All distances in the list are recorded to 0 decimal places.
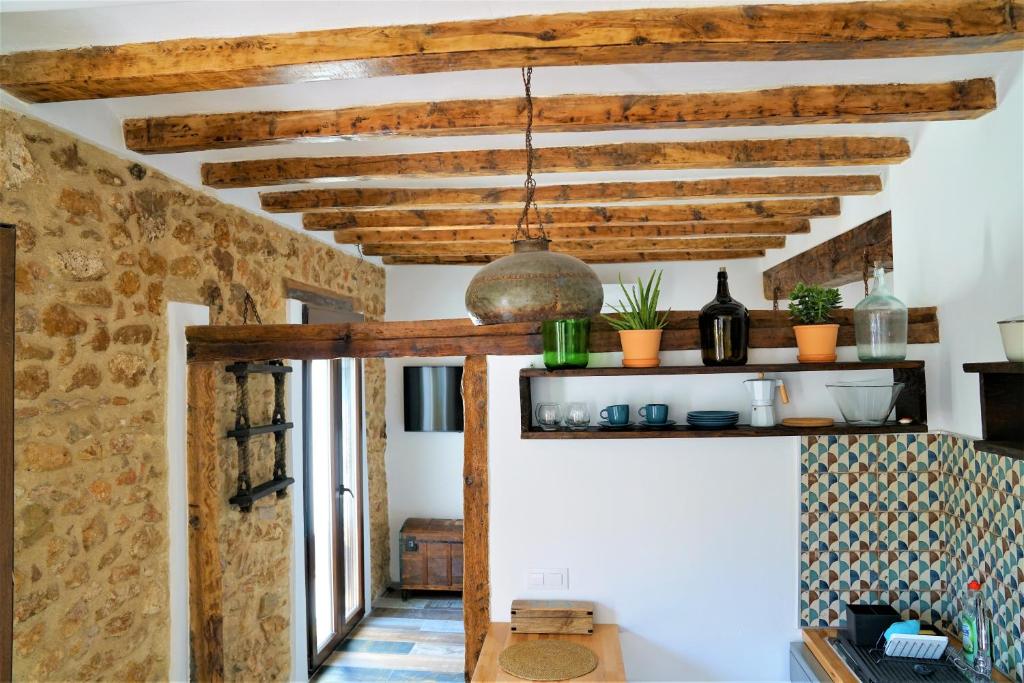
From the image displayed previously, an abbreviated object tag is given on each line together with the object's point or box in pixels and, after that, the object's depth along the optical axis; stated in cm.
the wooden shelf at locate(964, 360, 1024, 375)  181
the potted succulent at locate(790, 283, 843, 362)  239
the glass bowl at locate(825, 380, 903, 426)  238
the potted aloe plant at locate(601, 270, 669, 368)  244
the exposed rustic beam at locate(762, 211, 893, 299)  311
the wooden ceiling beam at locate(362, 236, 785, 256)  466
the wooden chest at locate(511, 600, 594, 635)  252
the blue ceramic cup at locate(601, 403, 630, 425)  248
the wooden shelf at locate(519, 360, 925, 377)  237
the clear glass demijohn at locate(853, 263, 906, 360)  232
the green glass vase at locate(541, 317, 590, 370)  248
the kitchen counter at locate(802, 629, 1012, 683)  214
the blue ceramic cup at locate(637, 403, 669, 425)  247
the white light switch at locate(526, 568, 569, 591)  266
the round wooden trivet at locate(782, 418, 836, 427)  241
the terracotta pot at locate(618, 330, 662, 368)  244
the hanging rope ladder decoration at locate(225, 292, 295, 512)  309
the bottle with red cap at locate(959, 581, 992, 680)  209
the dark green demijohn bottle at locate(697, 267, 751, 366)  238
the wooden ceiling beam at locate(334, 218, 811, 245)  414
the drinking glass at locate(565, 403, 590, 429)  252
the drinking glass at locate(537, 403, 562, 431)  254
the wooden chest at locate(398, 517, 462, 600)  525
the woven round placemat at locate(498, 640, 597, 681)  220
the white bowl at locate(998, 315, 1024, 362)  180
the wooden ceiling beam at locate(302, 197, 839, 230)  370
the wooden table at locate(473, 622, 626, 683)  220
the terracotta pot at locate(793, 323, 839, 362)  238
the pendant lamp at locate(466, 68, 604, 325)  150
